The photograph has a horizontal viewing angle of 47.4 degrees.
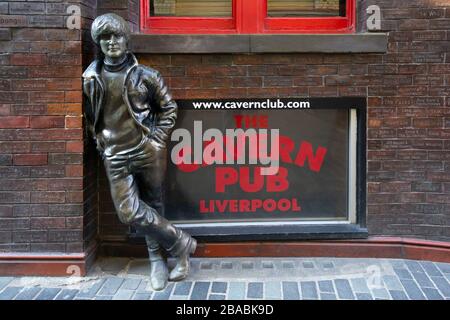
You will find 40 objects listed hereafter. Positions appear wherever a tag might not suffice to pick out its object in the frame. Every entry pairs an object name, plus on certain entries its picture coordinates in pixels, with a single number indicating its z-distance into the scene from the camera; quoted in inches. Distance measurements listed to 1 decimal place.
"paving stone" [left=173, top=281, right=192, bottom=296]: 164.6
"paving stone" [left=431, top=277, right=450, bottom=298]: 163.2
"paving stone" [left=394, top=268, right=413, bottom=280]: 176.2
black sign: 199.8
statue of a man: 162.6
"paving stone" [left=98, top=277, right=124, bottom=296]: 165.2
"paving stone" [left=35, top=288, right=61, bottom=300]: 161.1
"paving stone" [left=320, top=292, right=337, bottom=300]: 159.3
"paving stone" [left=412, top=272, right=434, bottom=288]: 169.5
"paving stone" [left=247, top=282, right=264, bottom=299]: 161.0
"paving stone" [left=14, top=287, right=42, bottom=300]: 160.9
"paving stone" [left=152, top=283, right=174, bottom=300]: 161.6
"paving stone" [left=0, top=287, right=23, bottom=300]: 160.2
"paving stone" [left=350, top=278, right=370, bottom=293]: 165.5
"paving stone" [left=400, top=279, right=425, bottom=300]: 160.1
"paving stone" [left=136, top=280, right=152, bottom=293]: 166.9
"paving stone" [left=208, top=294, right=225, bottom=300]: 160.0
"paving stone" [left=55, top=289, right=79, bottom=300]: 160.7
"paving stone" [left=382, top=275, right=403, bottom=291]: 167.3
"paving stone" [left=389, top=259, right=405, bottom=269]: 186.9
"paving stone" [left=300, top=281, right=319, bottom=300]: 160.7
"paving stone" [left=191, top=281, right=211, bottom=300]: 161.5
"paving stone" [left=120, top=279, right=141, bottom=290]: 169.8
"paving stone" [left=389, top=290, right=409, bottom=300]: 159.0
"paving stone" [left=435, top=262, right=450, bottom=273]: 183.3
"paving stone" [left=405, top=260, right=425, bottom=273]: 183.0
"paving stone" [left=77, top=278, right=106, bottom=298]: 163.5
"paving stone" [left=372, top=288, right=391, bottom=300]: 159.5
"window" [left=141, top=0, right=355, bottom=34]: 199.8
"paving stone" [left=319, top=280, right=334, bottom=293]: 166.1
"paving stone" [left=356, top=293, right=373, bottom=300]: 159.2
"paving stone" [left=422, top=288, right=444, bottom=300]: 159.6
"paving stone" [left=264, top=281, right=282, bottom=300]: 160.9
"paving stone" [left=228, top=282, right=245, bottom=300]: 160.7
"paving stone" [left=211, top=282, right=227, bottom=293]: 166.1
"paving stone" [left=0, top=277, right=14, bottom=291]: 169.8
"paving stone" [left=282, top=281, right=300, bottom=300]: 160.6
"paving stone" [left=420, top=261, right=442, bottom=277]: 179.5
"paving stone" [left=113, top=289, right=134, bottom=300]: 160.9
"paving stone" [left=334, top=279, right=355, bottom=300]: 161.2
